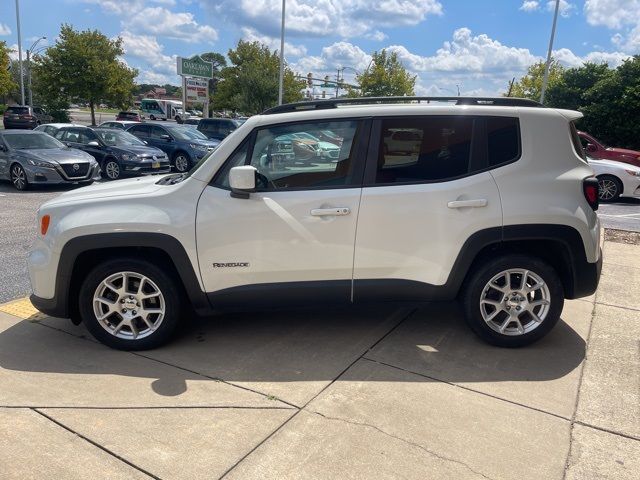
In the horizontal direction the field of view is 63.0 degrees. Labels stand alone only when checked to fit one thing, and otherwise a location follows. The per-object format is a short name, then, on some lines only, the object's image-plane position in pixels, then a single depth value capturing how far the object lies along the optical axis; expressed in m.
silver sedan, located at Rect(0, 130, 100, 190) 11.84
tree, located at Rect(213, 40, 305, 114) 40.66
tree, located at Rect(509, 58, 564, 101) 38.82
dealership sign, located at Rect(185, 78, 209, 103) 37.09
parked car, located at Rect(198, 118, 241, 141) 21.09
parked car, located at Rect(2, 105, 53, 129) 34.03
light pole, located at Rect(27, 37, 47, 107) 41.42
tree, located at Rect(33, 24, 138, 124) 30.81
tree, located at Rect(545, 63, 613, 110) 20.38
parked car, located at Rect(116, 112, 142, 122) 44.11
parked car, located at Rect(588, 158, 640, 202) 12.38
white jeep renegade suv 3.73
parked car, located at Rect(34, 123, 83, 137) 15.51
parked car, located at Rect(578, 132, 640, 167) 13.71
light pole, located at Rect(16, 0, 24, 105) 39.12
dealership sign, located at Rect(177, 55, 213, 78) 35.06
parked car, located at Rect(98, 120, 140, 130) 20.90
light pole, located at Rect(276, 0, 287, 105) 32.33
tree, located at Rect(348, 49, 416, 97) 47.50
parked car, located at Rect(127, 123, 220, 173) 16.52
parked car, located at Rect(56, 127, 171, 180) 14.25
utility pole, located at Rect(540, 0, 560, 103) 26.68
